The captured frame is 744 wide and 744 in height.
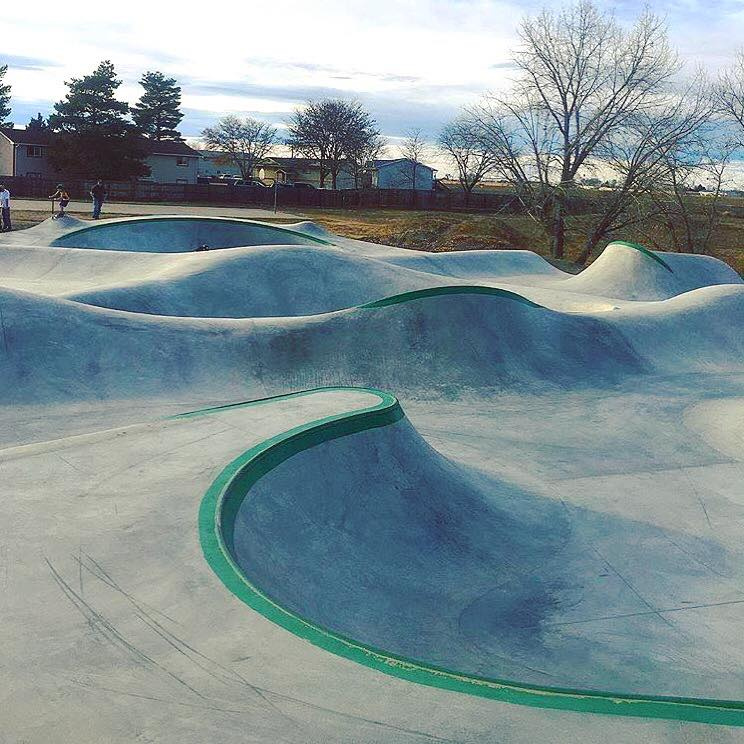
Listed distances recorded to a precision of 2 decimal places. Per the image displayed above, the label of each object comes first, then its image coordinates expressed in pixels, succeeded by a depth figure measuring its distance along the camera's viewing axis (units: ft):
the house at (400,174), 285.23
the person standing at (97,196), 115.24
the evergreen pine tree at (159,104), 300.40
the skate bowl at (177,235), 84.99
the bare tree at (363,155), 257.34
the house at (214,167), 328.97
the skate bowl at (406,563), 20.29
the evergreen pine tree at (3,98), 289.74
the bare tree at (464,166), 233.76
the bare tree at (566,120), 124.98
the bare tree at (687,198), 122.01
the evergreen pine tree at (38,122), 281.17
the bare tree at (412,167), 289.33
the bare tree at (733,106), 137.18
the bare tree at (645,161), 121.49
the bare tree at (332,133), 259.39
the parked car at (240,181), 260.70
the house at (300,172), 288.10
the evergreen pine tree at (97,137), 196.75
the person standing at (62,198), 103.76
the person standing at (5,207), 99.25
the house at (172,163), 238.68
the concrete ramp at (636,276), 79.71
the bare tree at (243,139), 305.12
